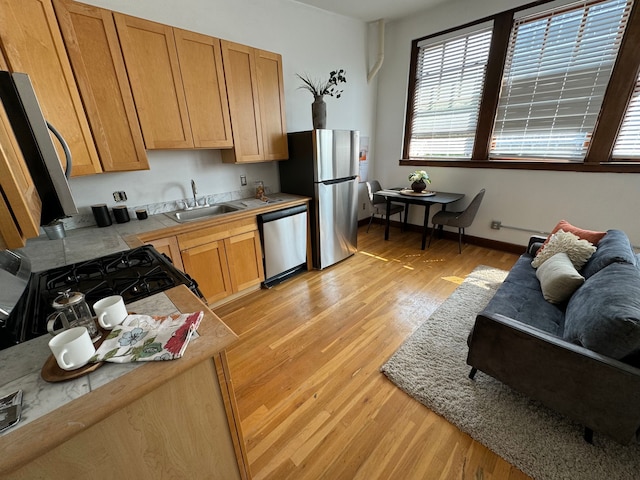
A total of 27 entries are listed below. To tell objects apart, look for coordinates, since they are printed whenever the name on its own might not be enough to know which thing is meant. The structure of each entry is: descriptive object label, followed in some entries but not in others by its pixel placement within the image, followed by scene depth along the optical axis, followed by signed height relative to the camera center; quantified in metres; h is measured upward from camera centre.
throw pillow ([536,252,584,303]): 1.60 -0.81
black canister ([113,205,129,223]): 2.15 -0.45
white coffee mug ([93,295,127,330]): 0.84 -0.48
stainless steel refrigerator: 2.76 -0.34
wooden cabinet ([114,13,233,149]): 1.89 +0.53
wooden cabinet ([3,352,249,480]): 0.64 -0.75
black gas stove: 0.92 -0.55
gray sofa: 1.09 -0.94
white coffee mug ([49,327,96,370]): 0.68 -0.48
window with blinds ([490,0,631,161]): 2.54 +0.68
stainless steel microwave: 0.83 +0.04
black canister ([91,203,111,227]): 2.07 -0.44
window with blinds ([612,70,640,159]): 2.47 +0.08
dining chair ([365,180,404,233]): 4.08 -0.80
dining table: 3.32 -0.63
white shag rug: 1.21 -1.40
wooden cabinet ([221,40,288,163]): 2.36 +0.45
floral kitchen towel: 0.73 -0.53
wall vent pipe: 3.69 +1.31
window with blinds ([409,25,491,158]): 3.28 +0.70
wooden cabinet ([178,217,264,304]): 2.16 -0.88
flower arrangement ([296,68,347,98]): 3.03 +0.80
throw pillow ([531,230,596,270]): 1.79 -0.71
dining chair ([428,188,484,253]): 3.25 -0.87
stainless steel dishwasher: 2.60 -0.90
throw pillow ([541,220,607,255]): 1.92 -0.65
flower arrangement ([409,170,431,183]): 3.60 -0.37
